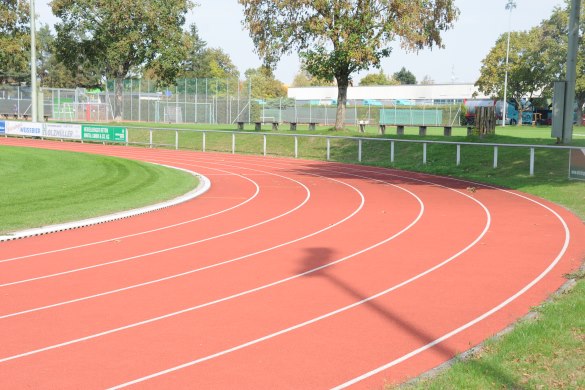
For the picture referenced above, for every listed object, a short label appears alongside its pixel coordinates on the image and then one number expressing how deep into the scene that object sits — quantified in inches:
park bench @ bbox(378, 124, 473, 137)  1336.0
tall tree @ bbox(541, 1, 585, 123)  2672.2
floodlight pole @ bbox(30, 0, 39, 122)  1502.2
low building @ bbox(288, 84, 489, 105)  3408.0
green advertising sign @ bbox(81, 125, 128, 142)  1434.5
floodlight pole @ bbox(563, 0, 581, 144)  864.9
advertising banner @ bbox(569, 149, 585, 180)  719.1
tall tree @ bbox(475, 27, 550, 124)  2721.5
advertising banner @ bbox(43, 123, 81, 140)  1488.7
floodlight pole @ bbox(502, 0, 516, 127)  2559.5
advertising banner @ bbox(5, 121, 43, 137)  1540.4
